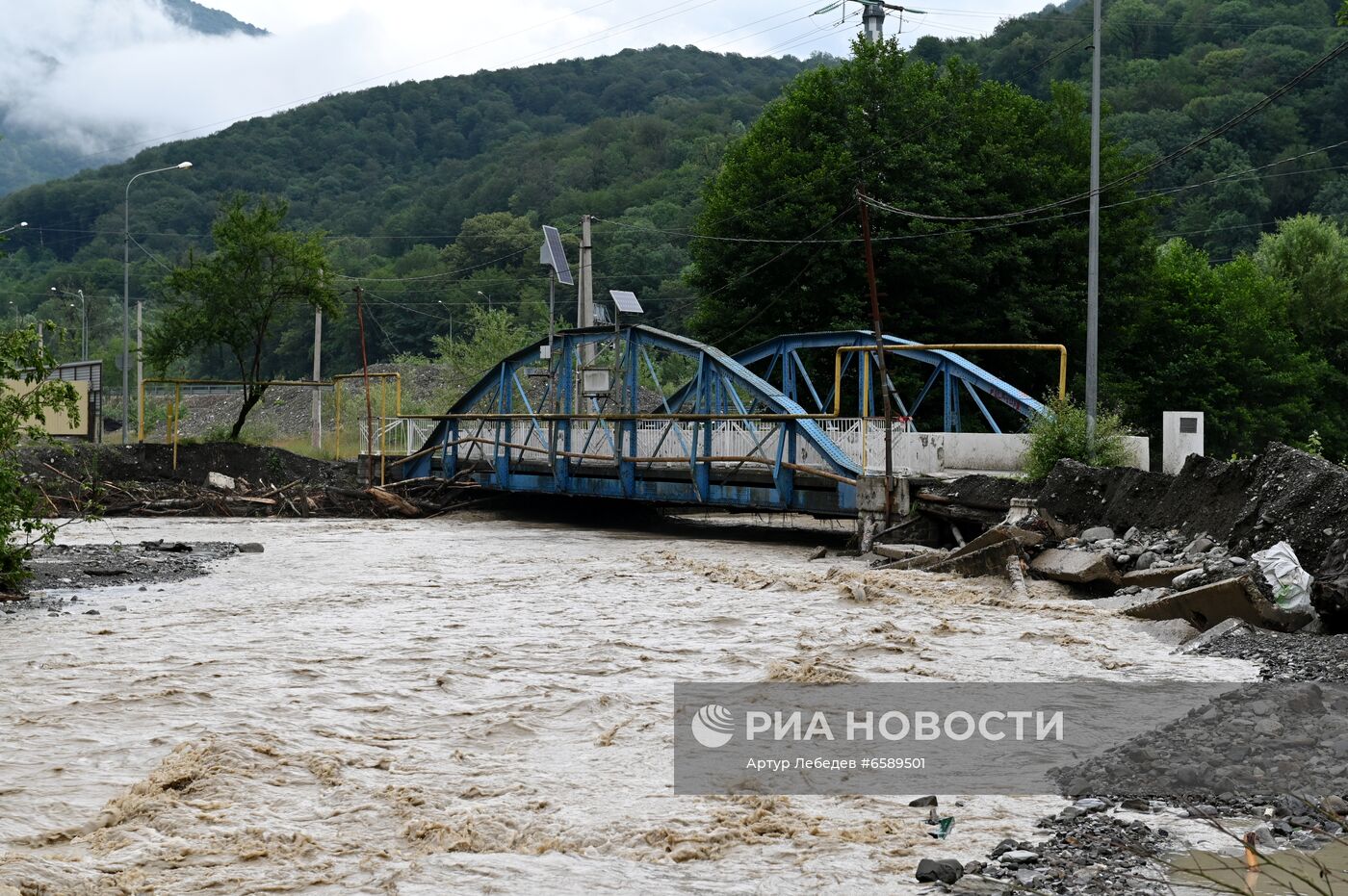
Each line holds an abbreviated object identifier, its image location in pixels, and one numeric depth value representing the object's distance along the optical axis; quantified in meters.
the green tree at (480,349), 64.19
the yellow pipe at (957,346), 24.47
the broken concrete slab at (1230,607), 12.82
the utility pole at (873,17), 47.53
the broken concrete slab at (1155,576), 15.55
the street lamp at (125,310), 38.59
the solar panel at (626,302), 33.06
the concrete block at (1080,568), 16.73
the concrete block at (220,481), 37.84
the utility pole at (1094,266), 24.77
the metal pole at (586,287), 35.44
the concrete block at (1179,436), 22.36
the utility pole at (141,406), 40.16
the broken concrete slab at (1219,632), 12.67
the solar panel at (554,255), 37.44
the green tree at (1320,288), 55.38
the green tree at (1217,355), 45.41
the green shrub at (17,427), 16.62
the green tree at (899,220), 37.34
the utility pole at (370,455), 37.94
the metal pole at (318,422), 51.19
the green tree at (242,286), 41.44
